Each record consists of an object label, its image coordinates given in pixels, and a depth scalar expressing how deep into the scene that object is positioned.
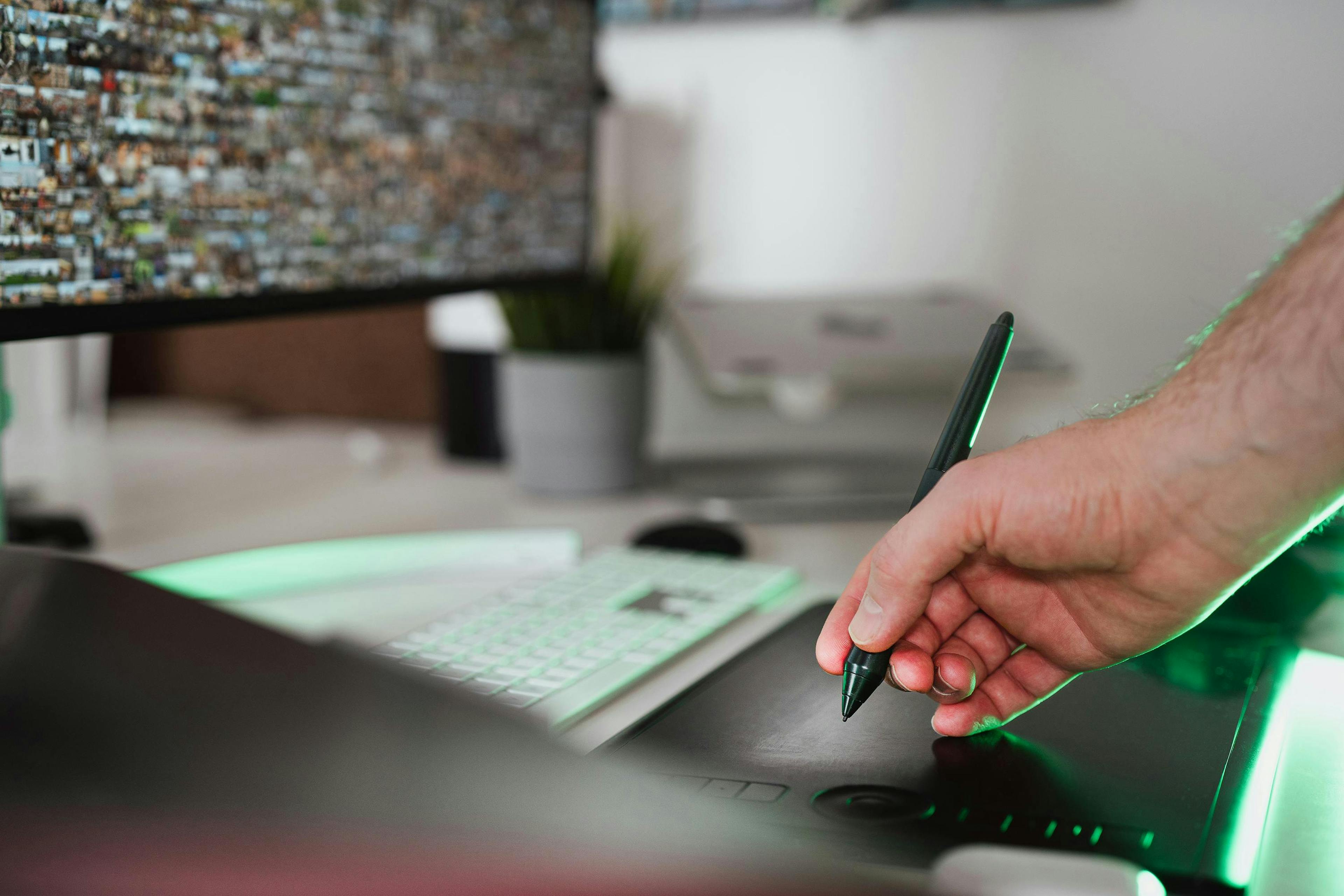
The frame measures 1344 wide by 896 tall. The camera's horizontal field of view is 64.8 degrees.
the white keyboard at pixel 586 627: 0.43
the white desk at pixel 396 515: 0.36
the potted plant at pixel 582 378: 0.87
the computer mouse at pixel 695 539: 0.68
